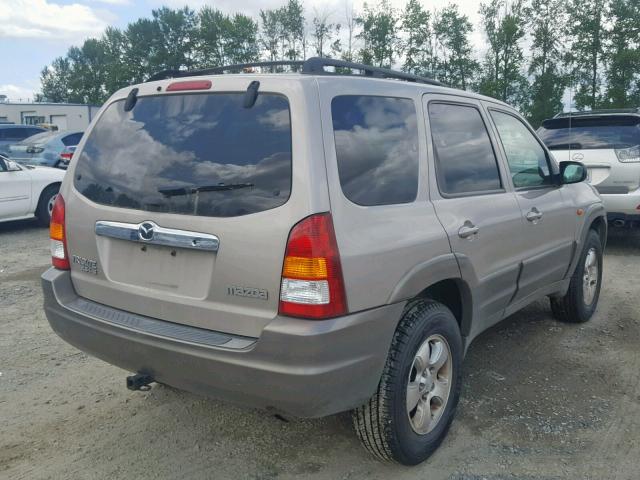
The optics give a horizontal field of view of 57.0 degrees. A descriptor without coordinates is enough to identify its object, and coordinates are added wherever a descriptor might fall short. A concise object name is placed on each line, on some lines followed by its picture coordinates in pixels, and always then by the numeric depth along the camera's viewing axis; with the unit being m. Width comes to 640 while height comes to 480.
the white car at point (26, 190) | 9.16
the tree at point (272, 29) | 48.88
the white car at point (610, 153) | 7.42
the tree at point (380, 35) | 45.72
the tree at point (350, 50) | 42.21
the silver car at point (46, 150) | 14.03
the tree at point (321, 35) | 40.46
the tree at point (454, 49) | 44.34
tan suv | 2.34
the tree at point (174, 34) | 71.00
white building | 43.28
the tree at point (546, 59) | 37.91
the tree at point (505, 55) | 39.84
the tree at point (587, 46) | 37.22
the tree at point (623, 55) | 34.78
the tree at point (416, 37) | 45.91
